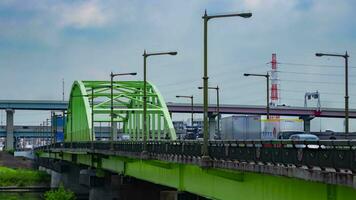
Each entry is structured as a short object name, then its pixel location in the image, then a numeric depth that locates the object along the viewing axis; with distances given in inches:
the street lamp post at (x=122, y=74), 2652.6
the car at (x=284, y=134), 2568.9
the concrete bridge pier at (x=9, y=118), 7509.8
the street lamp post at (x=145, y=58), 1931.6
